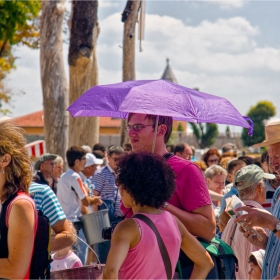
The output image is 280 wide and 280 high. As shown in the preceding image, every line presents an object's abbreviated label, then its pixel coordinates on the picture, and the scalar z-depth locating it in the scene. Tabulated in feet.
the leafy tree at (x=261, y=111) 359.83
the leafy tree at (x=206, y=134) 338.83
